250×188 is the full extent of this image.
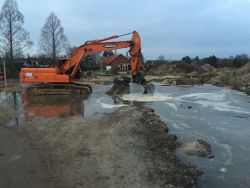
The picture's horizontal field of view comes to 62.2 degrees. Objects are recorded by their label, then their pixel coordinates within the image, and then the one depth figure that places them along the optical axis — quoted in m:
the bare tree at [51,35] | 33.67
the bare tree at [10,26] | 28.49
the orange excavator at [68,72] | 13.87
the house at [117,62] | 47.60
